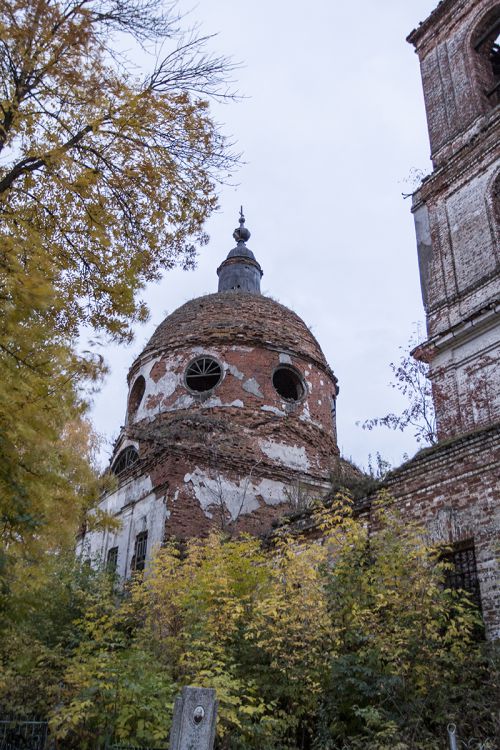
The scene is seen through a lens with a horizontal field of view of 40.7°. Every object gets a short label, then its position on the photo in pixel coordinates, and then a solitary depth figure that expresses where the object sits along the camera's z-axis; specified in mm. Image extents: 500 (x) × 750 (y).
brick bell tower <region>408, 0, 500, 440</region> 13383
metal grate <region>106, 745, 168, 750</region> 6699
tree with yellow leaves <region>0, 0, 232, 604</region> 5234
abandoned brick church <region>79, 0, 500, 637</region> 13703
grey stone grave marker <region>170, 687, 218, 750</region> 4422
